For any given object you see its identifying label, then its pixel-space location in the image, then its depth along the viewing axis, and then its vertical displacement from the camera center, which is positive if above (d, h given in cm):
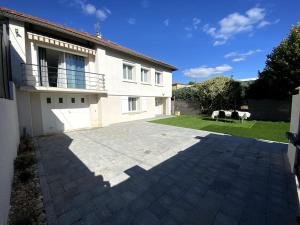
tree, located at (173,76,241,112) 1962 +98
